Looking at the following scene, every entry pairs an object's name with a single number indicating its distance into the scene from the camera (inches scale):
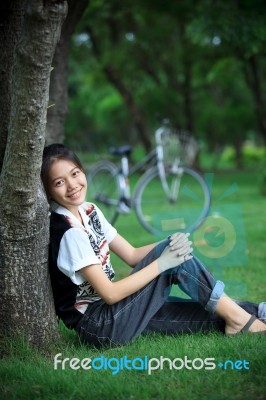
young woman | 121.2
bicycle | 285.3
